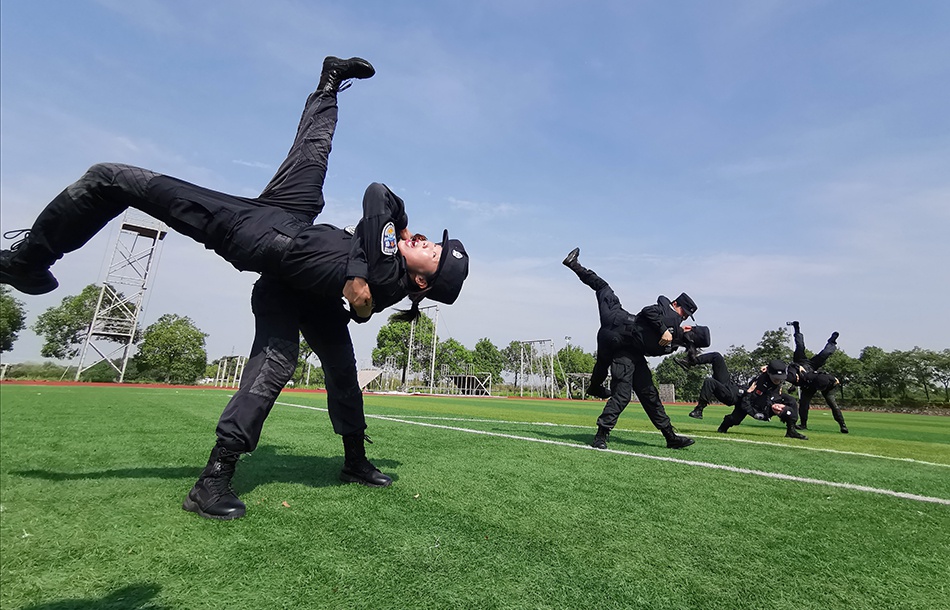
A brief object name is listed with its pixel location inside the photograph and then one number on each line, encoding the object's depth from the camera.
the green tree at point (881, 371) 52.16
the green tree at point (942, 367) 50.59
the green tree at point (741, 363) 62.56
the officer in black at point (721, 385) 8.24
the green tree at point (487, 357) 66.19
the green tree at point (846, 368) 54.06
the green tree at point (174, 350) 41.31
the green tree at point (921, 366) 51.03
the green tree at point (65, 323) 39.28
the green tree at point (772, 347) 58.26
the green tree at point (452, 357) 58.97
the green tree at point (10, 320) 25.49
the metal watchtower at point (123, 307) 33.88
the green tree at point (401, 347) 54.88
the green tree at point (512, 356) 71.93
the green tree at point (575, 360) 73.50
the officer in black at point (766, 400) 8.88
